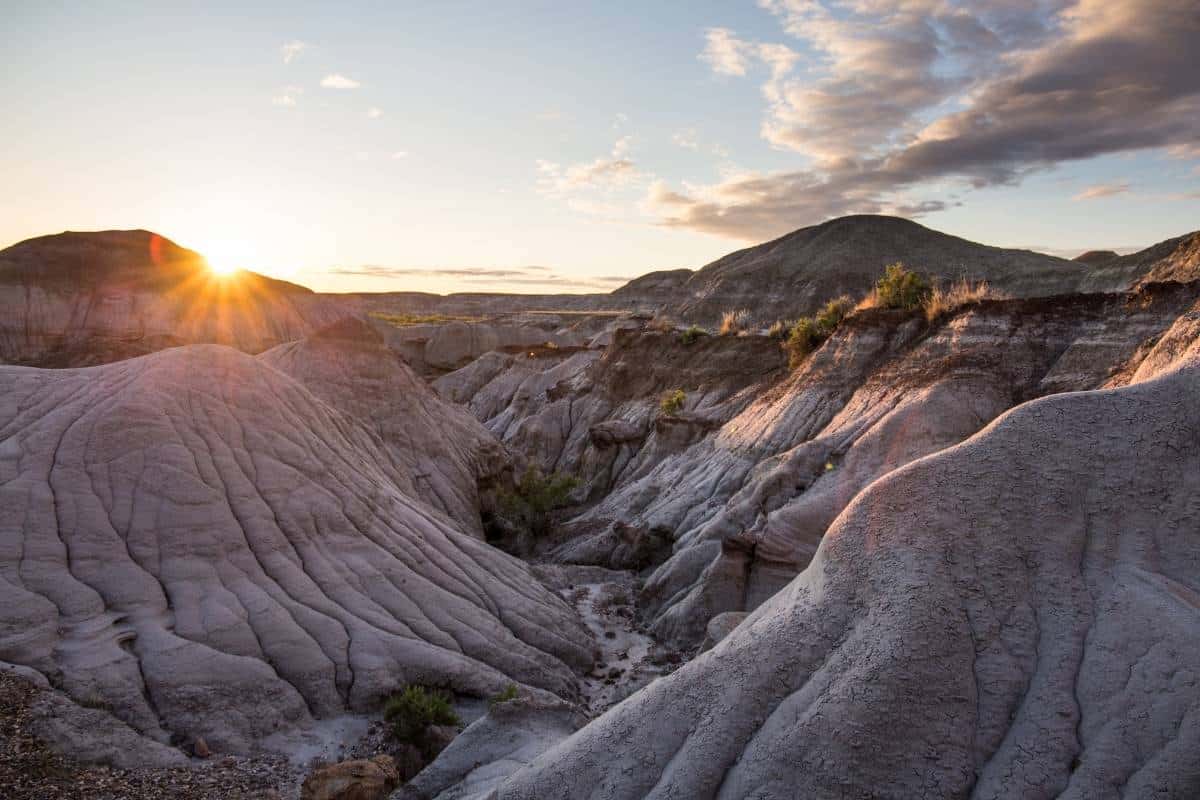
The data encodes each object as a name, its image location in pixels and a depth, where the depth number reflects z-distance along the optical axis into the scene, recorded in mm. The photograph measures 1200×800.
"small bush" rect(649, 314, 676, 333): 37081
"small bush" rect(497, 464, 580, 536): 24250
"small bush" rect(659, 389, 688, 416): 29125
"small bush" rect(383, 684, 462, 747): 10328
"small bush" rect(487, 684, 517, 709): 11148
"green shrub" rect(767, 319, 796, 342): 30531
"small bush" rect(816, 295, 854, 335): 24294
